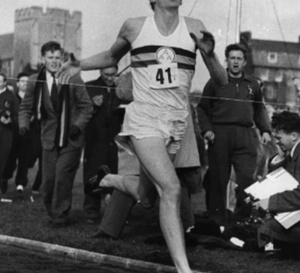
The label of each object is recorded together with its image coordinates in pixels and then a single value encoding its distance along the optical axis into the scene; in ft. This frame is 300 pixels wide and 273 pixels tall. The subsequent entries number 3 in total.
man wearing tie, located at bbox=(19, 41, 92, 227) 36.47
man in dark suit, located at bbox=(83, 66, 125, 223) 37.88
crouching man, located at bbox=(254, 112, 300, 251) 26.53
